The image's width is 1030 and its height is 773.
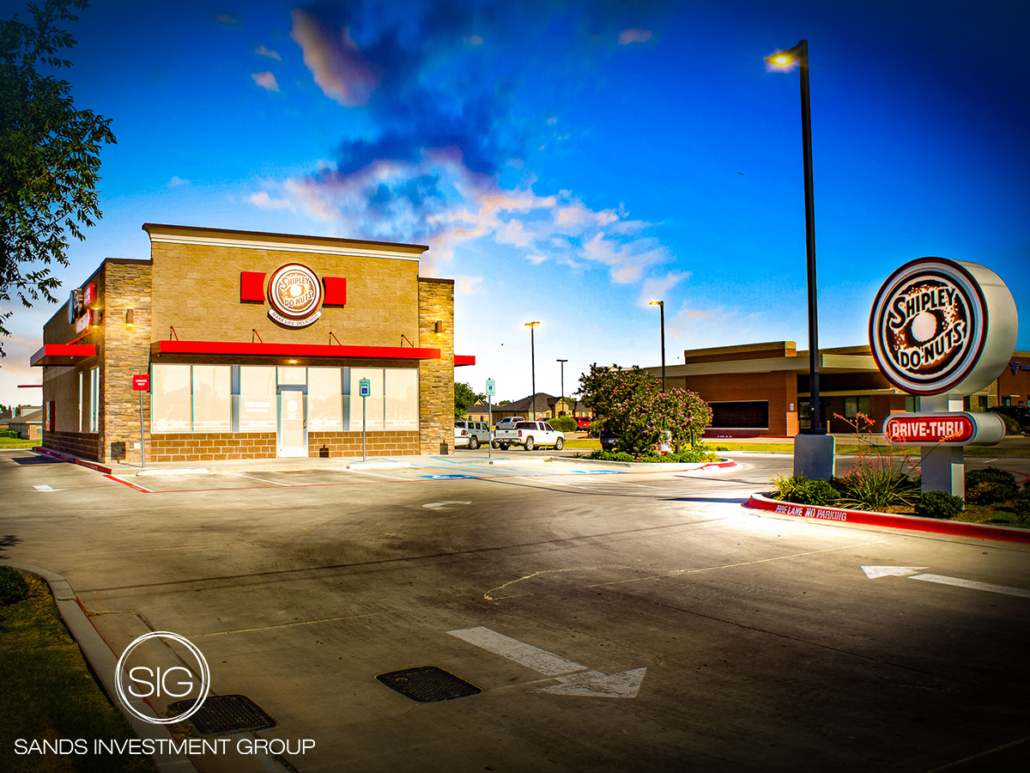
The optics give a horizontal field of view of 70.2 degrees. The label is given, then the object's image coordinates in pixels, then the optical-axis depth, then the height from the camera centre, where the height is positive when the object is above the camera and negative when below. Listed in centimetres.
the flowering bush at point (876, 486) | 1311 -145
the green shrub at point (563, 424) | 7756 -128
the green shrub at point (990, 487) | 1277 -142
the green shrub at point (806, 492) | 1364 -159
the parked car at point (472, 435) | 4588 -138
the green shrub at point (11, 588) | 703 -167
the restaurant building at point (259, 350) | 2802 +262
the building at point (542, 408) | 13144 +77
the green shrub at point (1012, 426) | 5307 -140
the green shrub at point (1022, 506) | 1105 -152
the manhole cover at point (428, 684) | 513 -196
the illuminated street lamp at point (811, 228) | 1527 +379
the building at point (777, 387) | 5616 +182
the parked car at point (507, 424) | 4676 -73
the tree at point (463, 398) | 11250 +233
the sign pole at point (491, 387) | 2815 +100
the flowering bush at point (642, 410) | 2886 +3
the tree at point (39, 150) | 600 +223
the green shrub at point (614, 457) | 2906 -183
